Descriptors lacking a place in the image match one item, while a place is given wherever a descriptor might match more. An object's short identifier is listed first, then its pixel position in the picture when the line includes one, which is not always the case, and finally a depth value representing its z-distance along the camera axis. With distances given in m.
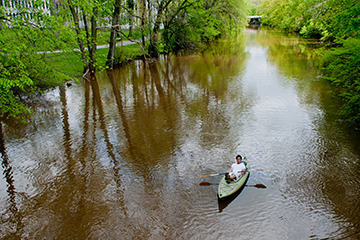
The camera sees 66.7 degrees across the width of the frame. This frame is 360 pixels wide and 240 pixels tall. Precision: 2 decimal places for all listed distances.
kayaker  8.97
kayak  8.52
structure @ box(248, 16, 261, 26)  112.81
